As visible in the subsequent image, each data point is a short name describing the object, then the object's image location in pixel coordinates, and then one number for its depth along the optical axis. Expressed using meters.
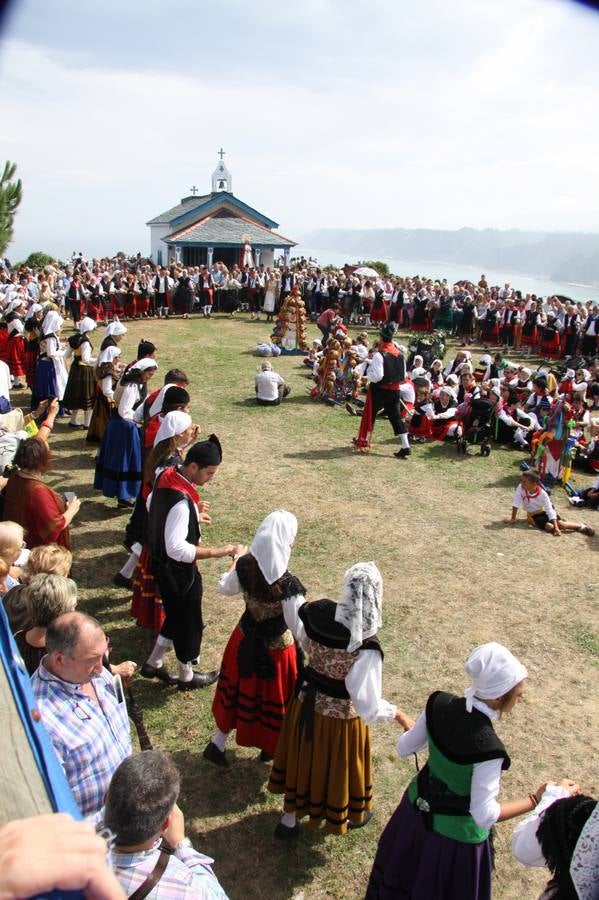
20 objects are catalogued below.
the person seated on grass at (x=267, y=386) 11.34
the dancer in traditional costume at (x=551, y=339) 17.39
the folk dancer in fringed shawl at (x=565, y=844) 2.03
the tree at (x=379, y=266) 33.85
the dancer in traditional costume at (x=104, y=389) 7.78
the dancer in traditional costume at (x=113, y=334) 7.98
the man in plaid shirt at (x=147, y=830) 1.91
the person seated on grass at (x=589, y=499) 8.32
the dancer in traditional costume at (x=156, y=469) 4.47
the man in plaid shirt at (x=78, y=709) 2.45
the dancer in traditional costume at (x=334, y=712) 2.99
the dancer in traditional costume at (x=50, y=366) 9.27
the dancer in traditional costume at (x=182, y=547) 3.98
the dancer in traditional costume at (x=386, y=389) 9.16
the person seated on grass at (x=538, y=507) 7.37
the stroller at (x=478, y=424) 10.27
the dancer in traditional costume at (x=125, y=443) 6.83
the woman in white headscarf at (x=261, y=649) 3.38
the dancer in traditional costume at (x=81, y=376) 9.02
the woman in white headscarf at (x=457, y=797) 2.55
